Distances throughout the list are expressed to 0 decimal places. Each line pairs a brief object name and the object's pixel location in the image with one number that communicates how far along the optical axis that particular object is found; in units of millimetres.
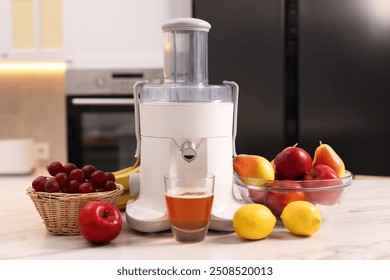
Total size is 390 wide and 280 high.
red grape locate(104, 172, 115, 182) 1117
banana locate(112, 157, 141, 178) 1341
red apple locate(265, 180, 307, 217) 1079
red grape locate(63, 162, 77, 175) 1114
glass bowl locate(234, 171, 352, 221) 1079
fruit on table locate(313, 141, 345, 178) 1162
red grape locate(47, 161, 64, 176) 1114
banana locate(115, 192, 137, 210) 1274
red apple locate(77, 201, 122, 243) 980
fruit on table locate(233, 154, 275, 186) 1101
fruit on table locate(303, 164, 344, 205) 1080
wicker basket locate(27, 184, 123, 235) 1044
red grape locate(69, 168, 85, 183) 1081
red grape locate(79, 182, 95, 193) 1065
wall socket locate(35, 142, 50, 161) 3268
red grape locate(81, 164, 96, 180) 1118
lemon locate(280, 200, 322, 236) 1016
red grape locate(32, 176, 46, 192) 1063
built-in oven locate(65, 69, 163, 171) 2797
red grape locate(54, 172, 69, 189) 1065
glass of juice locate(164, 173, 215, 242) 973
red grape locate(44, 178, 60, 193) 1049
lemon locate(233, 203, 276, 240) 1001
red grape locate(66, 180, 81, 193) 1066
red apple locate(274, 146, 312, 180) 1114
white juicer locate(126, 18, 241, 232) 1073
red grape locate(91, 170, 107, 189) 1097
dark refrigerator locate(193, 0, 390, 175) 2572
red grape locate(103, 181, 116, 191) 1108
